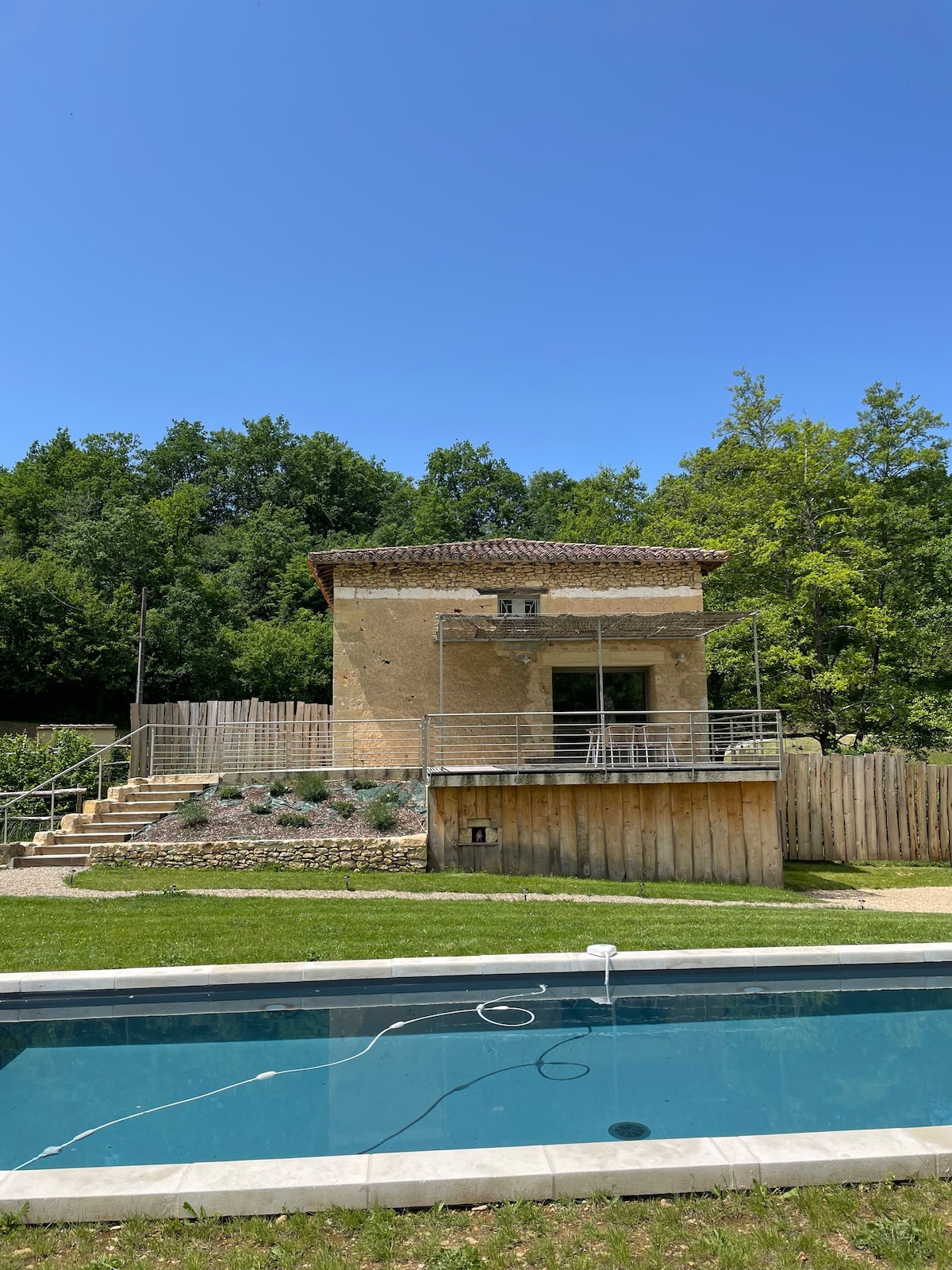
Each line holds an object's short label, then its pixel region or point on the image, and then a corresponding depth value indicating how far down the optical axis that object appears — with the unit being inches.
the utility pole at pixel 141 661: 1240.8
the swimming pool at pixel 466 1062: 191.2
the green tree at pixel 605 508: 1480.1
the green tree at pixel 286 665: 1417.3
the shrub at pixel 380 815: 558.9
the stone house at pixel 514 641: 679.7
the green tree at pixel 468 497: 1745.8
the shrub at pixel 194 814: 565.9
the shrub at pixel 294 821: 559.5
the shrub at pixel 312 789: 597.9
